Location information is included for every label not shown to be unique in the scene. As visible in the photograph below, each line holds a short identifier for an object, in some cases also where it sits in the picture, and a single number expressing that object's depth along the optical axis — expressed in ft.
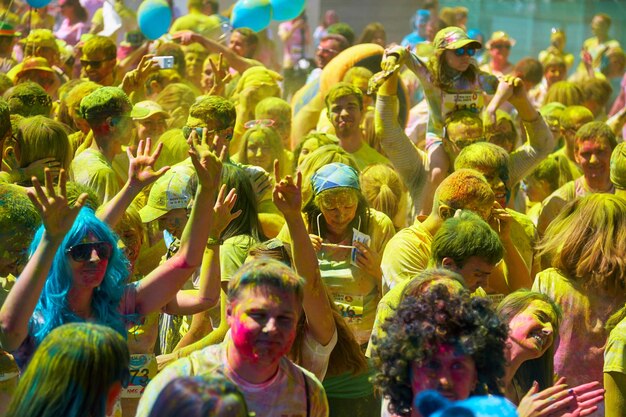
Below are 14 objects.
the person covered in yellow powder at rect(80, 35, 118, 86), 68.42
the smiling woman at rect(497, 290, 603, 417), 32.37
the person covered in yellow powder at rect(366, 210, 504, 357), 35.72
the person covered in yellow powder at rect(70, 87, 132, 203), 49.02
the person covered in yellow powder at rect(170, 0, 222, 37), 90.17
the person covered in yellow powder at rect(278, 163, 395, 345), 42.38
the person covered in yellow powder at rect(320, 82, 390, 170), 60.51
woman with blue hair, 28.54
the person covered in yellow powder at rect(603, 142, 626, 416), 33.45
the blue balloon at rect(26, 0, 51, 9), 74.80
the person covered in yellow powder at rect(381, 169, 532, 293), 40.17
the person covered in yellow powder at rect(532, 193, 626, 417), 37.15
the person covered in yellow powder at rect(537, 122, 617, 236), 55.35
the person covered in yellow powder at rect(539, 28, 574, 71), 118.81
